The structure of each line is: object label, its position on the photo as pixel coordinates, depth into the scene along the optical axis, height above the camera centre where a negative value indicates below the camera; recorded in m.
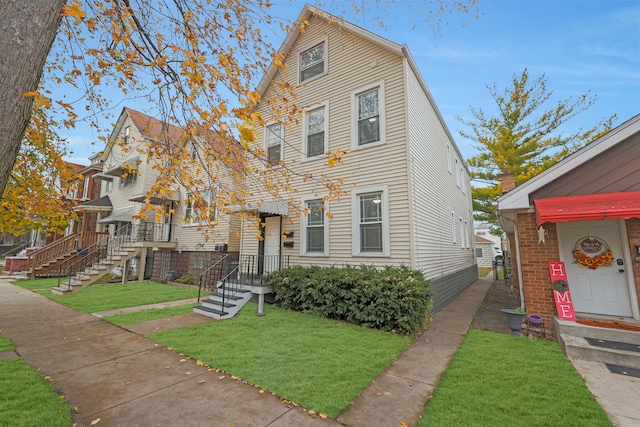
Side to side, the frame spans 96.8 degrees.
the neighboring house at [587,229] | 5.60 +0.43
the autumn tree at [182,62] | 4.39 +3.10
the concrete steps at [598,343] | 4.55 -1.64
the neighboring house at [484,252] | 30.92 -0.46
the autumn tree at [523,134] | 18.47 +7.63
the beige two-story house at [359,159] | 7.84 +2.68
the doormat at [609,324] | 5.22 -1.43
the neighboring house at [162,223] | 12.62 +1.15
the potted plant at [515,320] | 6.02 -1.52
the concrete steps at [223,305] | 7.17 -1.60
